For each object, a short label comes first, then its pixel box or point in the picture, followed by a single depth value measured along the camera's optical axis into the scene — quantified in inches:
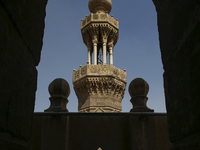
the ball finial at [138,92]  187.3
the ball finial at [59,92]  191.8
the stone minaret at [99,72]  593.9
